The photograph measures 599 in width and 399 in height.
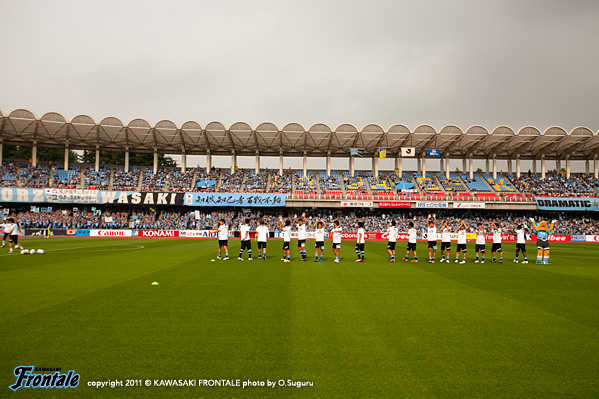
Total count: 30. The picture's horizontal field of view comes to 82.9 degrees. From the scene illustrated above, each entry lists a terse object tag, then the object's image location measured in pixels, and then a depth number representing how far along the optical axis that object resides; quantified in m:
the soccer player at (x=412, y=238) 16.05
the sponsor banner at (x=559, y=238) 38.97
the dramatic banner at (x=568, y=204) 43.88
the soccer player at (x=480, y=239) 16.41
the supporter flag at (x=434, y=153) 47.19
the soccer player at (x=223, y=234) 15.79
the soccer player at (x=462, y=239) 16.03
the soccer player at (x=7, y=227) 17.77
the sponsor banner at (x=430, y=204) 45.09
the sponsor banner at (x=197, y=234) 39.19
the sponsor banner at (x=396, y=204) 45.25
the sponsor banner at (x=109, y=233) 38.00
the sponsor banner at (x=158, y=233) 39.00
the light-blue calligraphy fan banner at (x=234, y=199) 44.34
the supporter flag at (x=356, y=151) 47.66
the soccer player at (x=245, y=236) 15.27
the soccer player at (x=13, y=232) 17.69
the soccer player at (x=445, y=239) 16.22
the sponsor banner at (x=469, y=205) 44.88
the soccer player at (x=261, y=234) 15.49
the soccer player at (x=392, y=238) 16.03
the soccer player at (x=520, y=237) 16.45
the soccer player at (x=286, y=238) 15.27
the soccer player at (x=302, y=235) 15.40
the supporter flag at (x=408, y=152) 46.84
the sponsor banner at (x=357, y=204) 45.50
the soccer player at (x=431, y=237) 15.96
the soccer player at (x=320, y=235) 15.41
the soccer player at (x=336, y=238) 15.52
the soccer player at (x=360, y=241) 15.49
